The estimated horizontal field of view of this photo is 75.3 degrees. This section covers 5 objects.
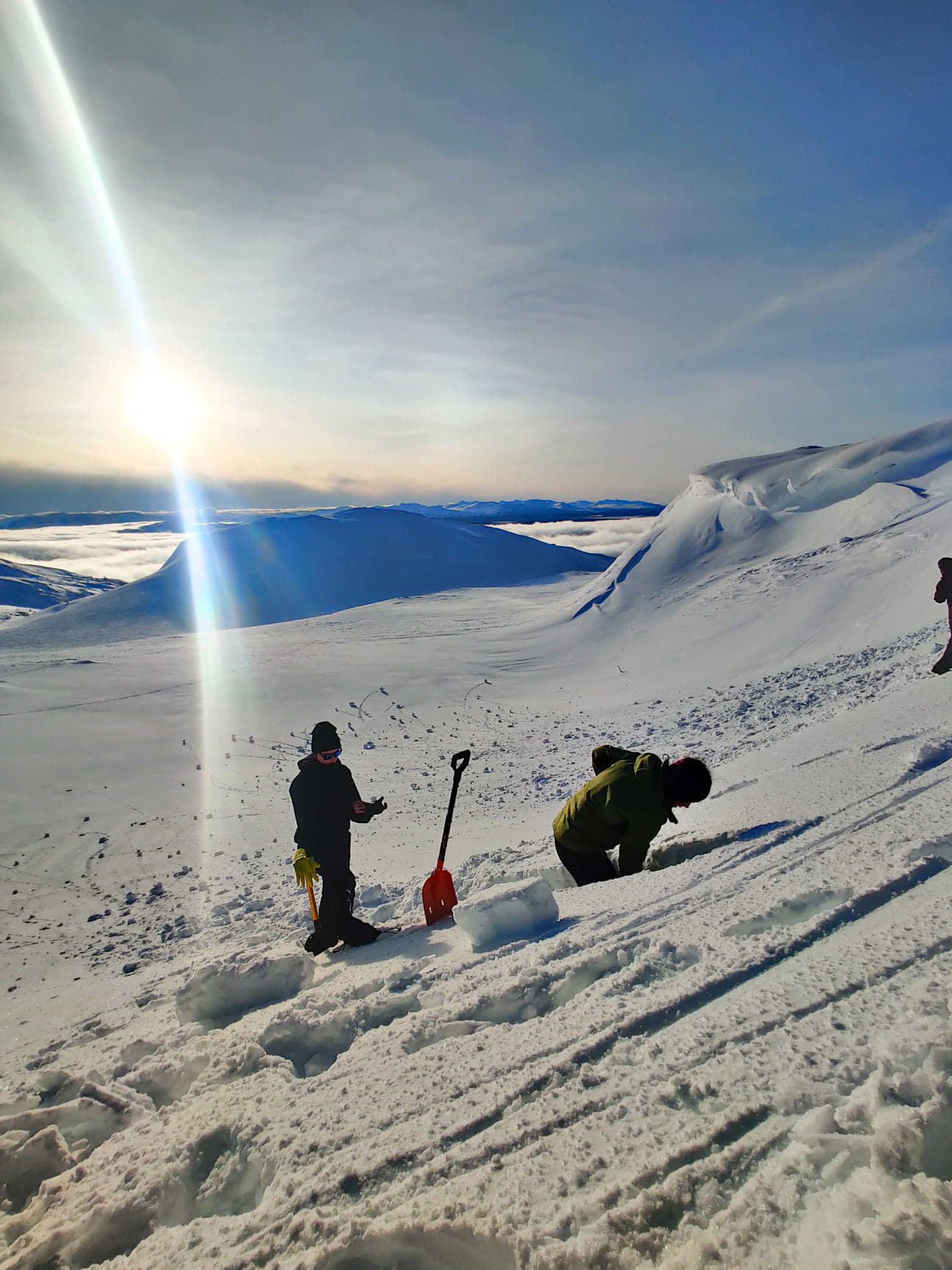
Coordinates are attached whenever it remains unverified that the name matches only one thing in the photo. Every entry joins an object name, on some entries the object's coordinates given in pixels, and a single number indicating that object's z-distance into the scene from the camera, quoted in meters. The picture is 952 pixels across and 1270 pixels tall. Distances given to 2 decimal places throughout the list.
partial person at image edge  7.11
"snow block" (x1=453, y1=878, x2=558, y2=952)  3.37
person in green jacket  3.29
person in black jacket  4.22
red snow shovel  4.43
